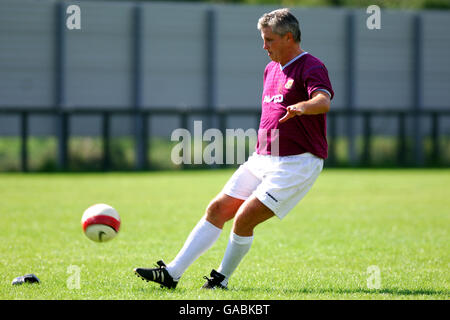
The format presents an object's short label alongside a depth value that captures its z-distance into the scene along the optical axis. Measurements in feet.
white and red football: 38.68
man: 35.83
